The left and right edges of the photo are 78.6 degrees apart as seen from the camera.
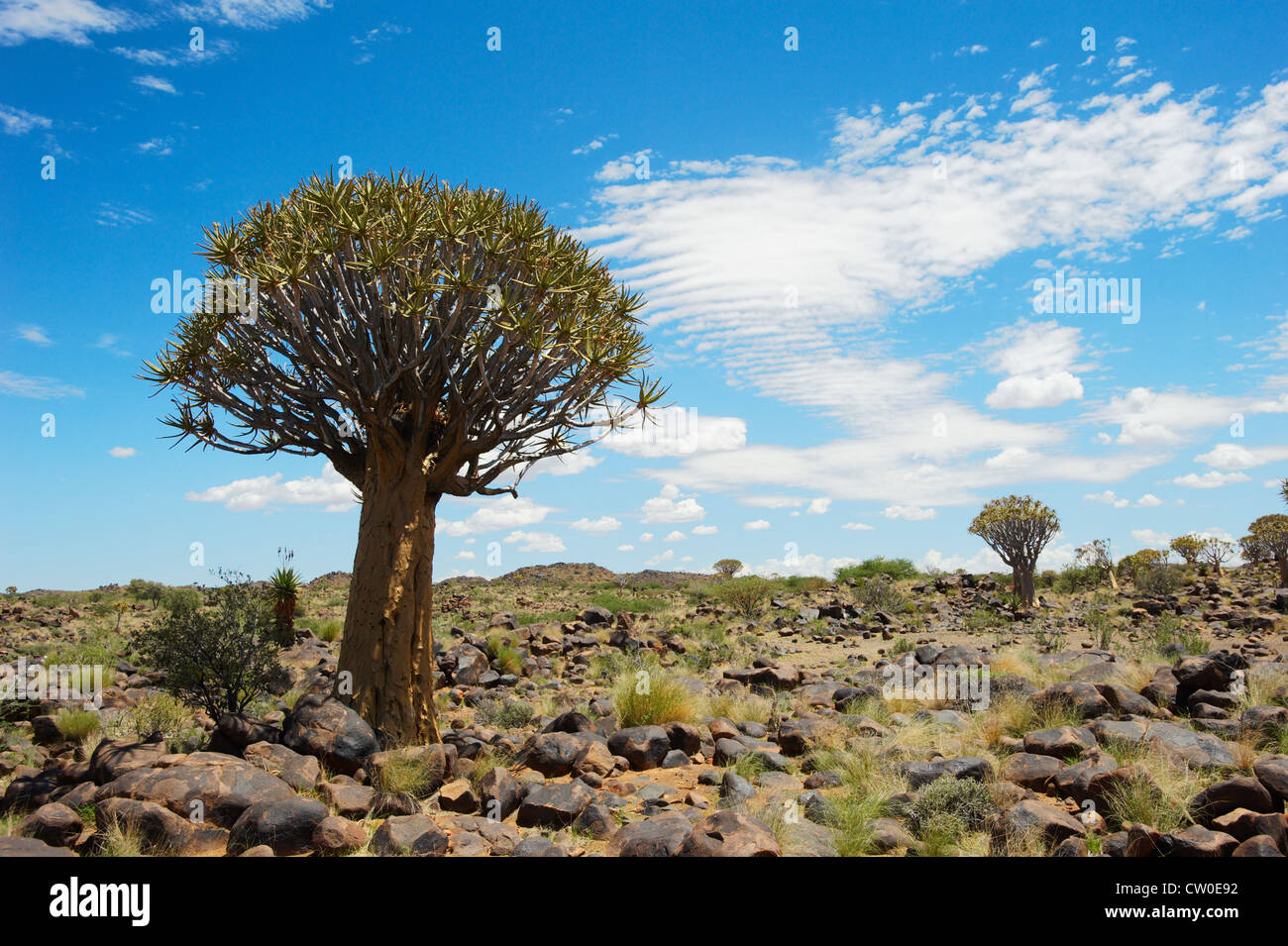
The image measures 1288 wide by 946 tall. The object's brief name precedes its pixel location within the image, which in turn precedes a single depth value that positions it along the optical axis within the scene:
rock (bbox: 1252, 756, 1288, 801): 6.26
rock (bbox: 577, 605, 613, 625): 22.52
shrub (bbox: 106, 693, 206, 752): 9.56
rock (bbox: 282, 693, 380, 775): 7.96
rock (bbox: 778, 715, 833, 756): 9.05
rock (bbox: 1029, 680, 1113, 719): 9.54
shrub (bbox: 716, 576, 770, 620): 28.41
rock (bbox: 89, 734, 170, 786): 7.16
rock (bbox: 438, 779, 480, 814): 7.14
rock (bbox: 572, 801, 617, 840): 6.48
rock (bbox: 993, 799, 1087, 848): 5.93
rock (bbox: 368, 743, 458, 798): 7.59
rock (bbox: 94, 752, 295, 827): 6.38
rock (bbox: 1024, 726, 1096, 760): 7.92
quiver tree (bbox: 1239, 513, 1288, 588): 30.31
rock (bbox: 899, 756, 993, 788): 7.20
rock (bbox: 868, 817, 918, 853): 6.06
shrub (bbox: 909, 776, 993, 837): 6.31
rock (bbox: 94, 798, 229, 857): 5.97
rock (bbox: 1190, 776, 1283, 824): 6.01
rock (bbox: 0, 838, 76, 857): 5.29
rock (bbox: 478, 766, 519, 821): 6.96
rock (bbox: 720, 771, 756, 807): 7.06
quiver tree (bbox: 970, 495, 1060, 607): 28.12
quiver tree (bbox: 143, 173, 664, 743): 8.93
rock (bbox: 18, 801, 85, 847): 6.02
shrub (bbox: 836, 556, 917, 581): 40.50
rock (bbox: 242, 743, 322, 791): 7.36
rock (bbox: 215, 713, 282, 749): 8.20
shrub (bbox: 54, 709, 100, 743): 10.12
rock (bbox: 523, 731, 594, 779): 8.29
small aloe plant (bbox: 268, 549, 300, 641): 17.77
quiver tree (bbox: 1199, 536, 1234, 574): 38.58
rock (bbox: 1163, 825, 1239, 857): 5.27
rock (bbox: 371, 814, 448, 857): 5.78
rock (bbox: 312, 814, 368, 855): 5.94
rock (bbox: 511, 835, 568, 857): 5.84
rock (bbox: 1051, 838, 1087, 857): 5.64
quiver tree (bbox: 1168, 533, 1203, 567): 39.94
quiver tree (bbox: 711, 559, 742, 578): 48.44
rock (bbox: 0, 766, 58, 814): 7.03
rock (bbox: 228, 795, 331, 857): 6.00
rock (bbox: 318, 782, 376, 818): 6.73
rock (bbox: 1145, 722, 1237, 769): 7.29
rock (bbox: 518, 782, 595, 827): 6.77
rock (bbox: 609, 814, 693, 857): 5.69
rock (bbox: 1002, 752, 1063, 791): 7.35
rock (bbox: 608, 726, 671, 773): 8.70
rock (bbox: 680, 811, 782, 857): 5.38
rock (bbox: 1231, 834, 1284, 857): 5.17
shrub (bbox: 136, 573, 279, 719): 9.87
